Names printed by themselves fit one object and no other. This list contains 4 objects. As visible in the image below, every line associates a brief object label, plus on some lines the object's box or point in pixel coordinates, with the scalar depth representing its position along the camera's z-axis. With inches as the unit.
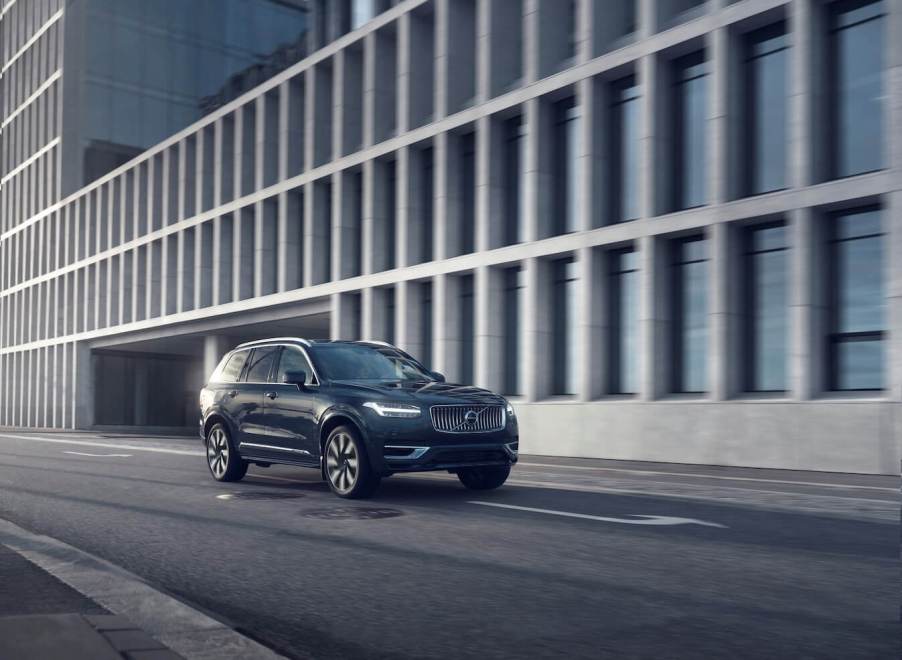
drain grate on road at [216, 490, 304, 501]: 438.3
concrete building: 671.8
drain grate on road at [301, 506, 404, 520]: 365.7
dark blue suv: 404.8
